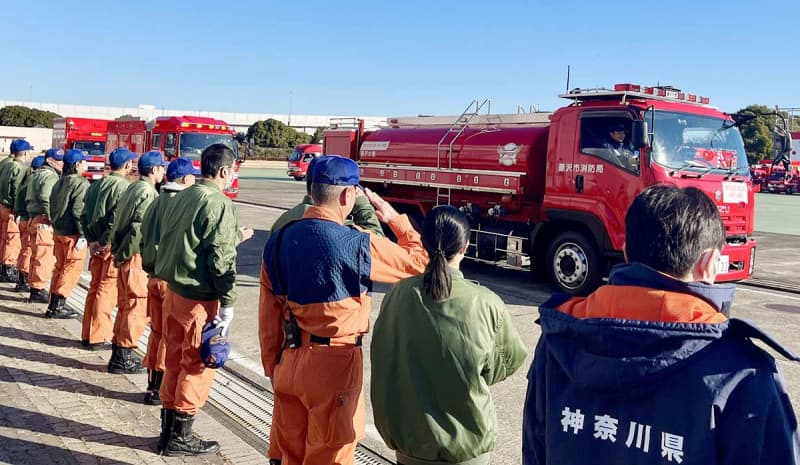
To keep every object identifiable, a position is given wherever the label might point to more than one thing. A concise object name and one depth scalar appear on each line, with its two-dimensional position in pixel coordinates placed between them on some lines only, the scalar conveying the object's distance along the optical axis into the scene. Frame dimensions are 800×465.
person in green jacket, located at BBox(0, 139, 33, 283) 9.62
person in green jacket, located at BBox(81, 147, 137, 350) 6.46
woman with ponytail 2.67
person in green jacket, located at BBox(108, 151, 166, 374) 5.92
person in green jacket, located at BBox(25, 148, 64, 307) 8.42
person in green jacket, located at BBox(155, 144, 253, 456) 4.39
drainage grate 4.70
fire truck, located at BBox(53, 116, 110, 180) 26.41
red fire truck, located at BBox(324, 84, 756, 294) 9.34
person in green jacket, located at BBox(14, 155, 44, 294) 9.06
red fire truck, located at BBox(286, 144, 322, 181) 41.75
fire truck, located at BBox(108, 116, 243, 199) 20.84
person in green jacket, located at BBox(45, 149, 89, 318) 7.46
